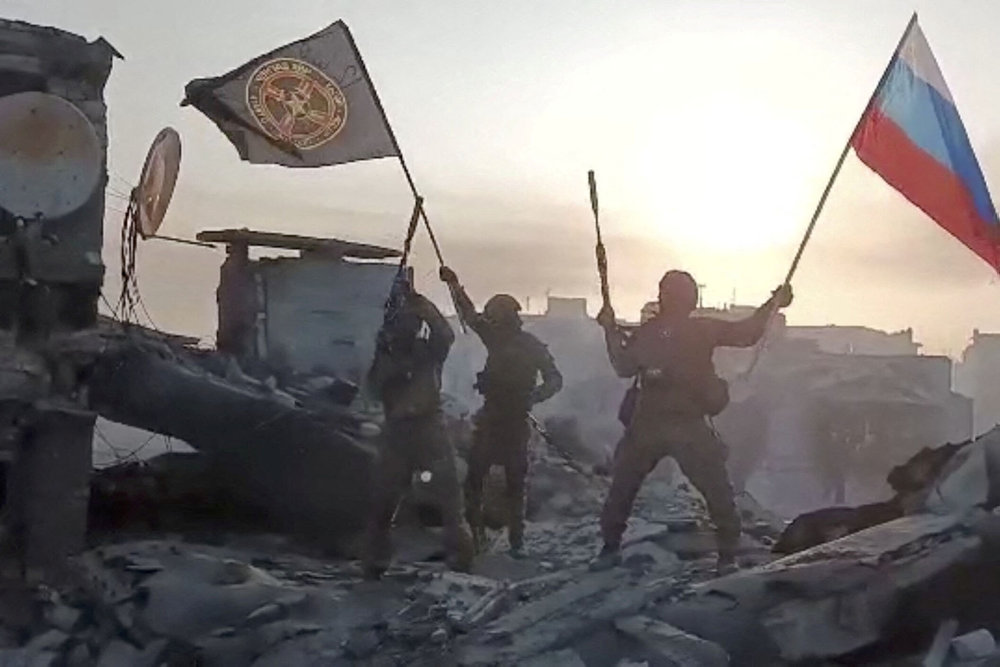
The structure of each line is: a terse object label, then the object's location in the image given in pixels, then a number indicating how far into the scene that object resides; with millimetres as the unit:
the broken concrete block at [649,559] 8227
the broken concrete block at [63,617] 8164
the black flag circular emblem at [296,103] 9227
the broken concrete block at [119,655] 7559
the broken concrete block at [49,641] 7877
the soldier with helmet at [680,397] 7531
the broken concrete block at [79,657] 7695
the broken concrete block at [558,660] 6516
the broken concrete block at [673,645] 6336
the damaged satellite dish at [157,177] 10773
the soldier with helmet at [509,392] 9500
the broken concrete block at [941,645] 6441
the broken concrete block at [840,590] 6562
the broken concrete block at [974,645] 6422
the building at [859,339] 55469
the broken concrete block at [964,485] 7500
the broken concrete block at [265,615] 7516
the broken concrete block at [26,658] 7641
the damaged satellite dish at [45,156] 8438
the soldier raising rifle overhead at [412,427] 8266
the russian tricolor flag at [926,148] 7895
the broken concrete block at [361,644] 6953
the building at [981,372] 61688
